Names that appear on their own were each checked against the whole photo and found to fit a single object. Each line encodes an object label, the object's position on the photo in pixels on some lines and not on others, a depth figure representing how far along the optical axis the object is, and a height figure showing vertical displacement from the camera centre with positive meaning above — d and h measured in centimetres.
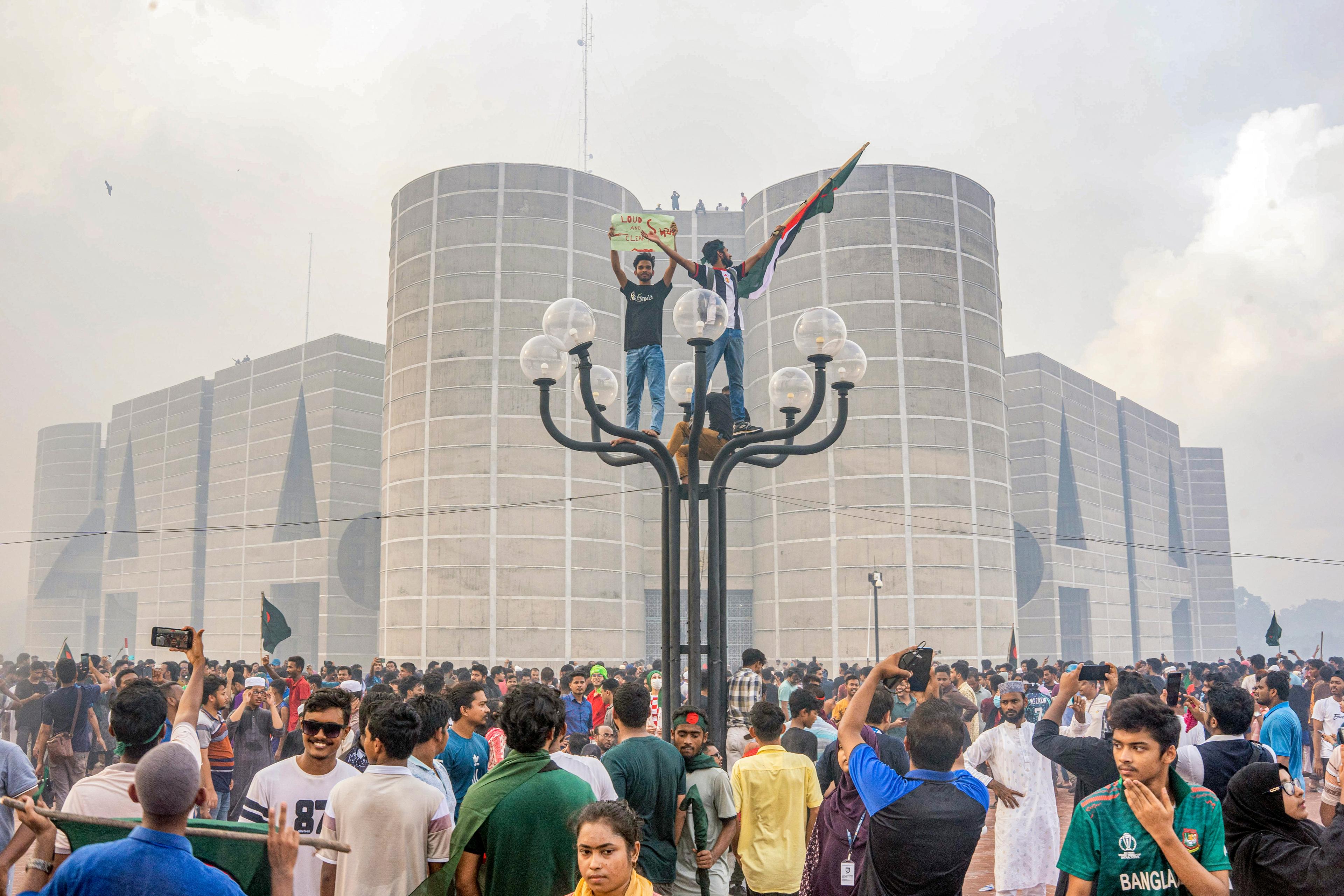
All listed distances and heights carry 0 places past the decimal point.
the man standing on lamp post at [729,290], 911 +291
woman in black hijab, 370 -83
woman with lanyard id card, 526 -116
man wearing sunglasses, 445 -70
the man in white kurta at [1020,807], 784 -146
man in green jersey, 338 -68
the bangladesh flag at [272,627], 1636 -11
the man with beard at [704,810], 555 -106
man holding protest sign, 917 +258
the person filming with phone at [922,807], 414 -76
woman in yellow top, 347 -78
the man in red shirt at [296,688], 1264 -95
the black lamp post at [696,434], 817 +152
